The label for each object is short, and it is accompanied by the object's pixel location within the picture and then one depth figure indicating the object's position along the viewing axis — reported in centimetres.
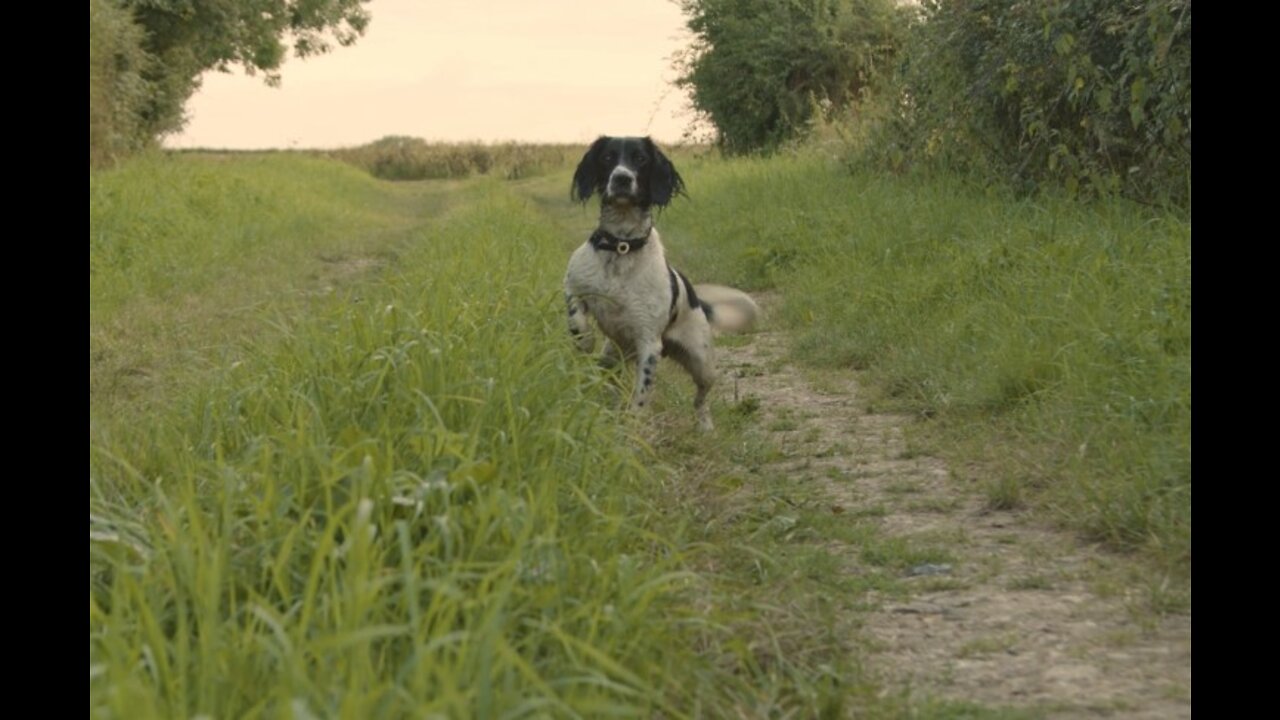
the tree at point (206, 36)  2253
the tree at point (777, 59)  2202
